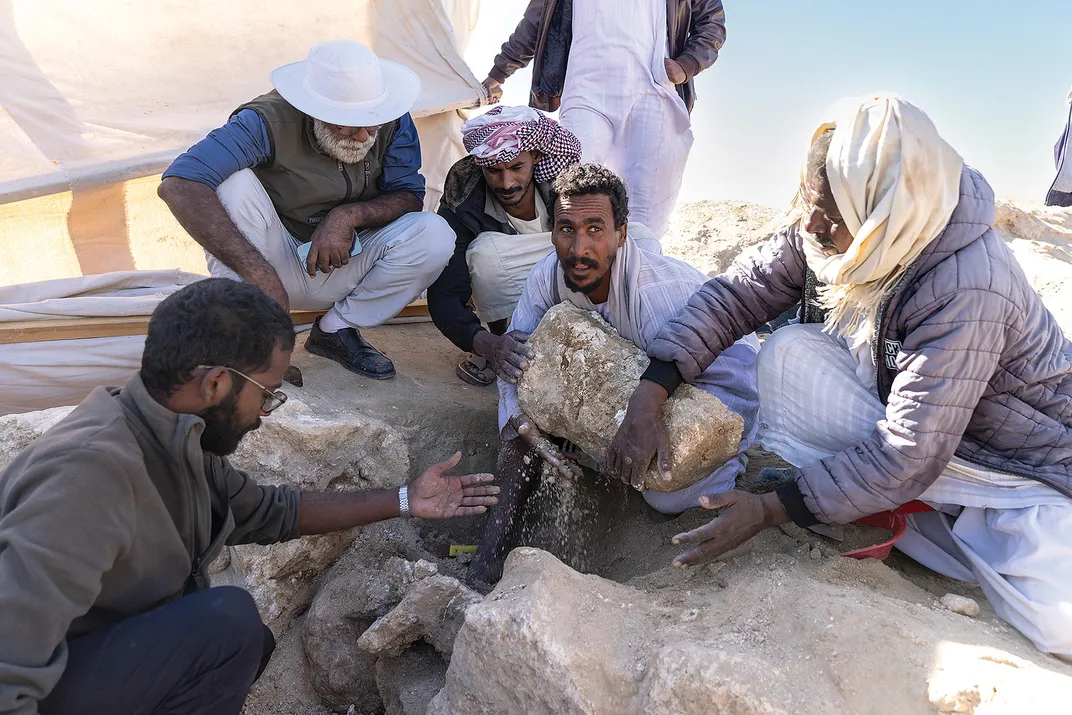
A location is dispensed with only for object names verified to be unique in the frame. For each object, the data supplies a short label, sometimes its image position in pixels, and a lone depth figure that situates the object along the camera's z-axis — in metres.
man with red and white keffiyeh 3.36
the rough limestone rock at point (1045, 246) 4.74
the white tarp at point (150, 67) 4.27
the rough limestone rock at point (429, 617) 2.15
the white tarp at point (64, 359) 3.37
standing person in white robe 4.13
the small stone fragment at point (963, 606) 1.95
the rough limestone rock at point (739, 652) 1.51
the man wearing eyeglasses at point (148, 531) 1.38
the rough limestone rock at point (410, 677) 2.17
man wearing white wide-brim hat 3.08
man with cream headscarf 1.87
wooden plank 3.38
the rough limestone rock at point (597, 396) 2.32
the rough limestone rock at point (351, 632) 2.34
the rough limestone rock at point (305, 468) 2.46
